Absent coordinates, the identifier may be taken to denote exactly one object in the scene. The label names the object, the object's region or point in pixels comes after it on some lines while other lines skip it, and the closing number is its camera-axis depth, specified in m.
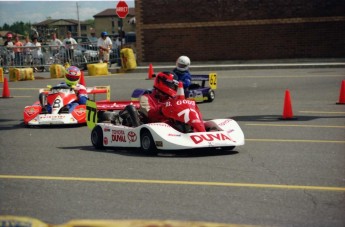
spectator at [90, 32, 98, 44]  38.22
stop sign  34.12
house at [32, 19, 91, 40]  91.47
